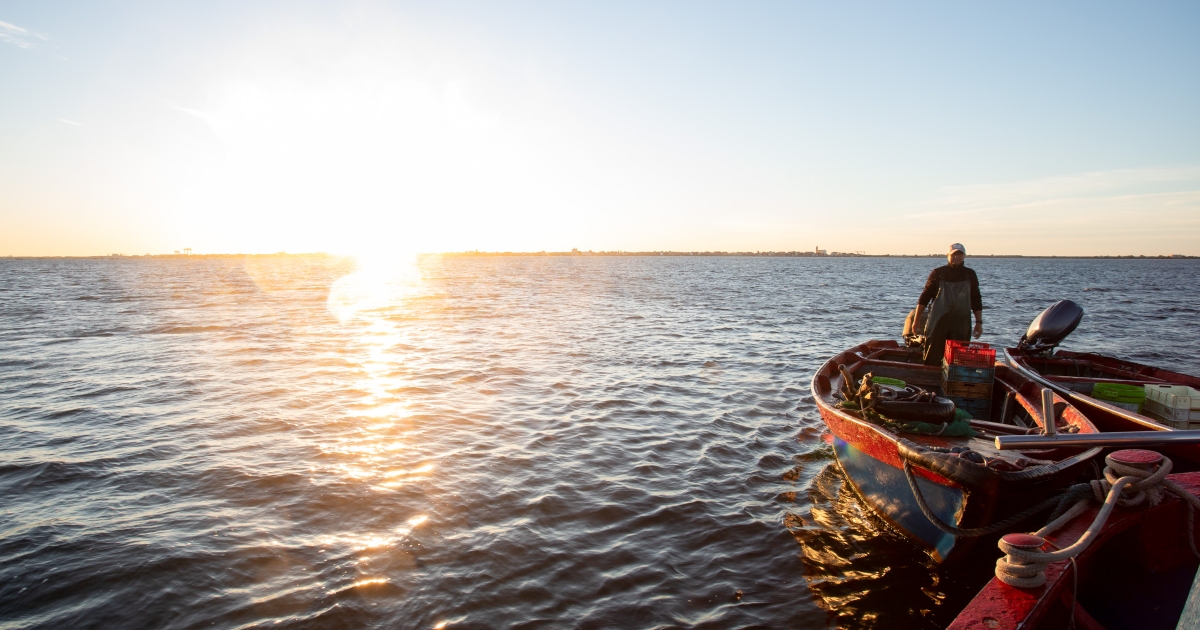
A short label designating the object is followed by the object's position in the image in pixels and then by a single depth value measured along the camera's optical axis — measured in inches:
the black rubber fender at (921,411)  288.5
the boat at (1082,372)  292.2
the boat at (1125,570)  158.6
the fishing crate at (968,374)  362.3
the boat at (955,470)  207.9
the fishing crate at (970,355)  359.6
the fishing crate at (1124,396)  346.3
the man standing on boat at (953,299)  386.9
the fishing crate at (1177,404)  319.6
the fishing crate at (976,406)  364.5
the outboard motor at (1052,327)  490.6
